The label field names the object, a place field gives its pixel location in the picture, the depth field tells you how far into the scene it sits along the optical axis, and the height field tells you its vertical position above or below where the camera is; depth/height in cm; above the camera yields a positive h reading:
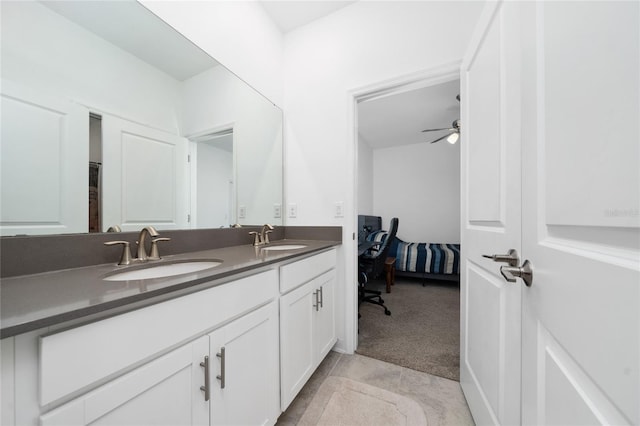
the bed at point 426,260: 346 -76
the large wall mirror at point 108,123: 76 +41
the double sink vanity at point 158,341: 43 -34
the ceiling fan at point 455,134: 288 +109
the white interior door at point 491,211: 75 +1
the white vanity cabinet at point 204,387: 51 -51
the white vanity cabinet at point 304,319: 110 -62
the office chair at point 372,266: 243 -60
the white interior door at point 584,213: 31 +0
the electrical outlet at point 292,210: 198 +3
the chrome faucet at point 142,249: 93 -16
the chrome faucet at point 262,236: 165 -17
